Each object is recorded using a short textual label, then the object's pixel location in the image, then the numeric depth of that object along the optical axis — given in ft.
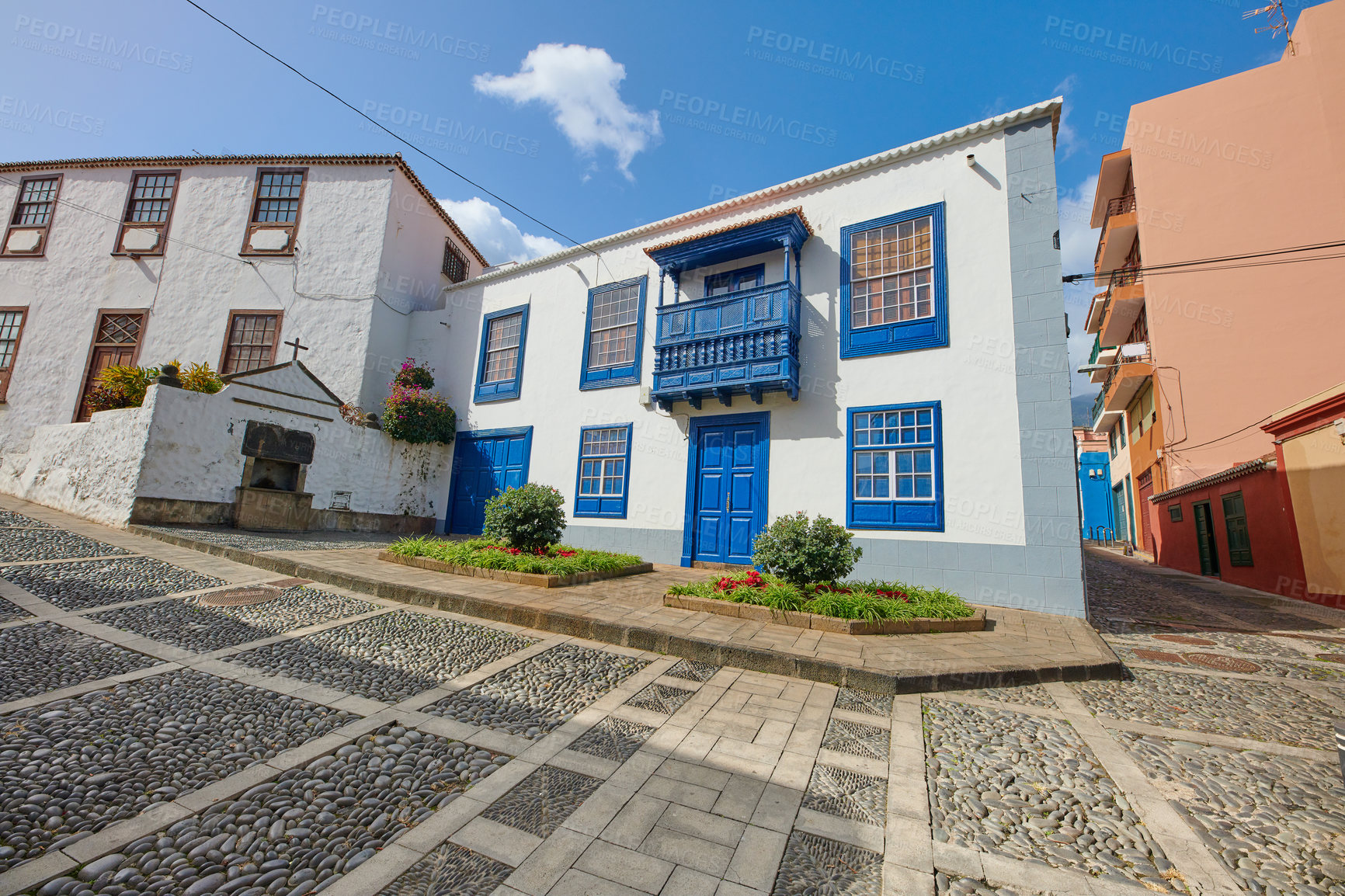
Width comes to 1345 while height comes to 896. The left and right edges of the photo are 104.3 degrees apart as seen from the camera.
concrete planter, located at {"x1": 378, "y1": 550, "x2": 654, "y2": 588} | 23.03
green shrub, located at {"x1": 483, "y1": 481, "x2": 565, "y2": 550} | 27.35
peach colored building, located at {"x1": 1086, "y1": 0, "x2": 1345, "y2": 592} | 42.96
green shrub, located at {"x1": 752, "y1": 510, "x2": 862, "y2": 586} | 20.29
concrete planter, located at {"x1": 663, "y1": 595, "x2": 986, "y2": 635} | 17.49
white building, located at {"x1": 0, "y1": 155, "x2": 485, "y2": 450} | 48.03
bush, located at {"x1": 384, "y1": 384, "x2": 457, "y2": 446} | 43.65
